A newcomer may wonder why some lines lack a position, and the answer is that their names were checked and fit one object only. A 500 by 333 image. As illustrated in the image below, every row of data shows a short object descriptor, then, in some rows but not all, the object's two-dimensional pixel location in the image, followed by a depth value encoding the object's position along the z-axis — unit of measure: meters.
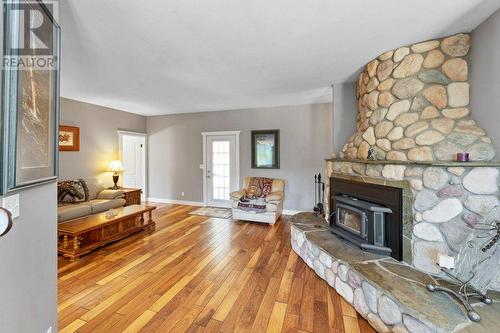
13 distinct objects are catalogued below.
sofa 3.59
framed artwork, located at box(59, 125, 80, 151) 4.34
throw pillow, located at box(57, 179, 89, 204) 4.03
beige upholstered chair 4.45
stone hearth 1.48
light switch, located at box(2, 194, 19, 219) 1.06
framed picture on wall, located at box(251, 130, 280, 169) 5.26
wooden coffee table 2.94
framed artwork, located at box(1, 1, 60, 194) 1.04
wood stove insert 2.28
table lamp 5.18
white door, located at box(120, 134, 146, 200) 6.27
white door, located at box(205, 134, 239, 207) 5.67
